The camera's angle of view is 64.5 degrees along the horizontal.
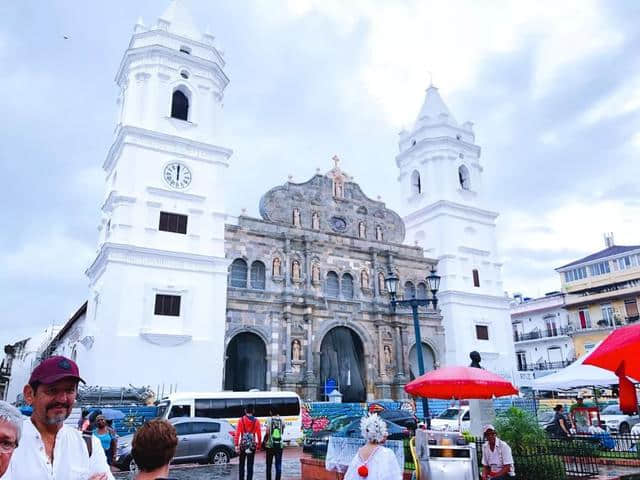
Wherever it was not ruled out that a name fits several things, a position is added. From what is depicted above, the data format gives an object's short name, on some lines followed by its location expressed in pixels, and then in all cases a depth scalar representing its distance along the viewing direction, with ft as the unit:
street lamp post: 47.18
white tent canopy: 39.12
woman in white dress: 16.15
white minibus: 54.39
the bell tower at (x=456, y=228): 101.81
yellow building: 114.42
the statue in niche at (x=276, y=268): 86.07
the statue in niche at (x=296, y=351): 81.76
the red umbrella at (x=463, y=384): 29.43
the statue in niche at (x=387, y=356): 91.64
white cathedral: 69.21
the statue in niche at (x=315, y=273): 89.17
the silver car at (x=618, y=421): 62.18
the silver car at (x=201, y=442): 44.75
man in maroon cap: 8.95
